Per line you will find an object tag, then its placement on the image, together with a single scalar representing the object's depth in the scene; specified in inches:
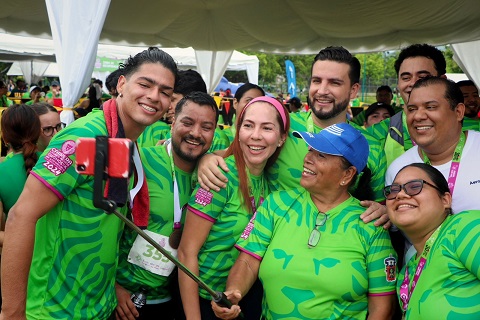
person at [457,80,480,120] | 220.4
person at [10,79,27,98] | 710.9
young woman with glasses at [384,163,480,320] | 72.0
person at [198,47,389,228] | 103.7
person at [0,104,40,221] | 114.7
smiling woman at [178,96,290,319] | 93.2
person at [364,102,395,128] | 231.9
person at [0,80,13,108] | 395.2
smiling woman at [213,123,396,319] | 82.8
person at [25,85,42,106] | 496.7
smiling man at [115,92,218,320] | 95.8
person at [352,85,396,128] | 354.3
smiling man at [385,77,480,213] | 93.7
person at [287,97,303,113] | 499.9
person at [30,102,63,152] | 152.5
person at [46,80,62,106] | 610.3
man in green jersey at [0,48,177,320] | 71.6
